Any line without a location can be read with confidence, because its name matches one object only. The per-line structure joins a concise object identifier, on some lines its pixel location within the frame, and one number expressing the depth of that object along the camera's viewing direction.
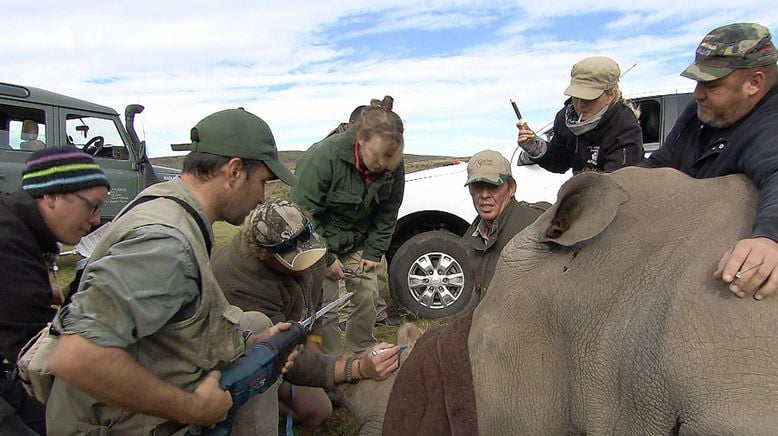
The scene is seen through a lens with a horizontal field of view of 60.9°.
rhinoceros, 1.86
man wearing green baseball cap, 2.29
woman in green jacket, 5.39
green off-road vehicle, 12.52
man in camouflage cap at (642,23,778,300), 2.31
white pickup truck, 8.03
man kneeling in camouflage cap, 4.02
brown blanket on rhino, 2.31
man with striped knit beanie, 3.37
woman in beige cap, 4.70
